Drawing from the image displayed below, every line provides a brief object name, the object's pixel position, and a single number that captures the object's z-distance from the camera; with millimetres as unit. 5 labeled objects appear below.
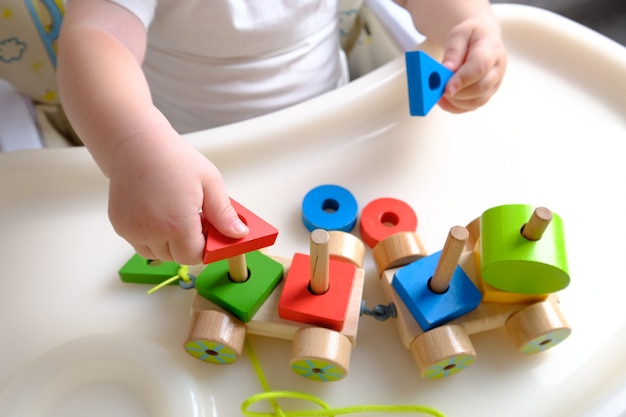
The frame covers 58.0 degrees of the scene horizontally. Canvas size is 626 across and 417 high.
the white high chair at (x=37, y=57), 604
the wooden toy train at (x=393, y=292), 404
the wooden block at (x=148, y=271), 462
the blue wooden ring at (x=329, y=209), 503
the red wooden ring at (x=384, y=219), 499
